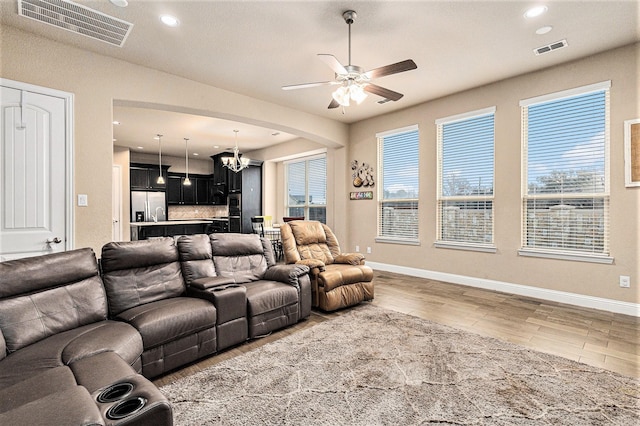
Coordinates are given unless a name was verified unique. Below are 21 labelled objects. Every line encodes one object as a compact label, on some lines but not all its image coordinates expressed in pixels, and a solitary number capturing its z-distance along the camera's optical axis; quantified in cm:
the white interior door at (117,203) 800
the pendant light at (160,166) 823
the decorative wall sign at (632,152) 341
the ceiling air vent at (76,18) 264
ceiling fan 272
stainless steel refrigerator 868
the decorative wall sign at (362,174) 624
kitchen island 702
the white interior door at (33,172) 298
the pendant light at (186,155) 805
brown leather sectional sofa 126
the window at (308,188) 801
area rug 183
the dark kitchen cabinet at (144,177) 867
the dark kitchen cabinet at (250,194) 878
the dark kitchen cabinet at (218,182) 945
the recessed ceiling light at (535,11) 279
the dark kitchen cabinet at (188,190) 960
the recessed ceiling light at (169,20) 290
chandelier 758
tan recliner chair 369
